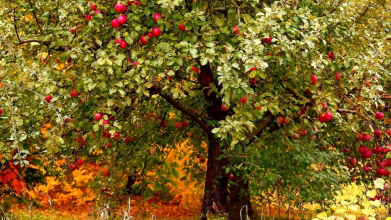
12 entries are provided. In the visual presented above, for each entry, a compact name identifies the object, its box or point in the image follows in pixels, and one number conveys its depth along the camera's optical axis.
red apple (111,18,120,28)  10.38
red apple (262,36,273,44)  10.28
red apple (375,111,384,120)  12.12
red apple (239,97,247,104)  11.13
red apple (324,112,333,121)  10.77
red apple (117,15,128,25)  10.24
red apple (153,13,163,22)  10.56
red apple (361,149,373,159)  13.05
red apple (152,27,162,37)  10.65
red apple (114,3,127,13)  9.95
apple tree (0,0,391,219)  10.58
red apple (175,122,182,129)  14.97
